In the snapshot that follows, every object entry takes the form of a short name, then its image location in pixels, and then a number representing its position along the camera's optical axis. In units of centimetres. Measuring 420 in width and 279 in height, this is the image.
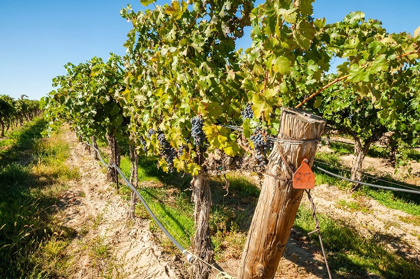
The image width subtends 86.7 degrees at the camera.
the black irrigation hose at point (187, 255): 178
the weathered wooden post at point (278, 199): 125
